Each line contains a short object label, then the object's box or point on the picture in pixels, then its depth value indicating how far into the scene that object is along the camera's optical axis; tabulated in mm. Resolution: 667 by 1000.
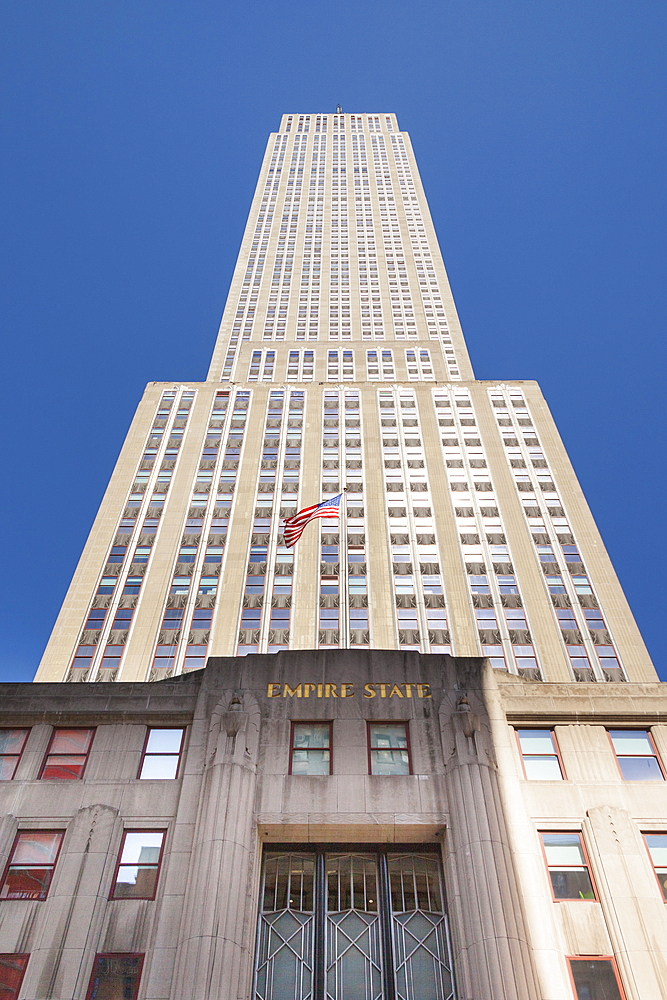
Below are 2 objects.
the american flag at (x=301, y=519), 45812
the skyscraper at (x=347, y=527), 63125
